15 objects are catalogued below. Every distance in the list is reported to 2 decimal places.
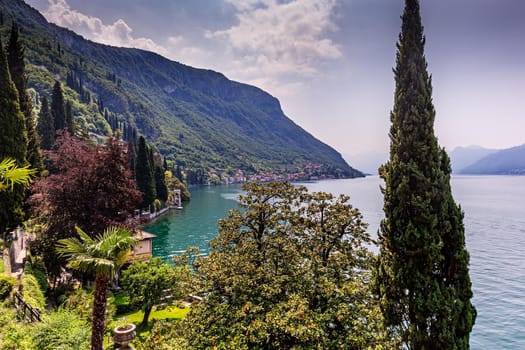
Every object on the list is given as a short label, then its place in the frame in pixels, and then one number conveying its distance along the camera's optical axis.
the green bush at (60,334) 8.30
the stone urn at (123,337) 11.92
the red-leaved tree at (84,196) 16.06
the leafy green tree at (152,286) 15.04
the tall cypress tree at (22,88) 23.99
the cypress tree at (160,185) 61.60
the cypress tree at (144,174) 52.00
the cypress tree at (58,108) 46.78
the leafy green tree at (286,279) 7.99
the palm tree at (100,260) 7.43
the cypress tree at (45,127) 41.97
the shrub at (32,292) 12.26
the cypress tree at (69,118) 48.13
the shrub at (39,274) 15.60
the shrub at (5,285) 10.35
